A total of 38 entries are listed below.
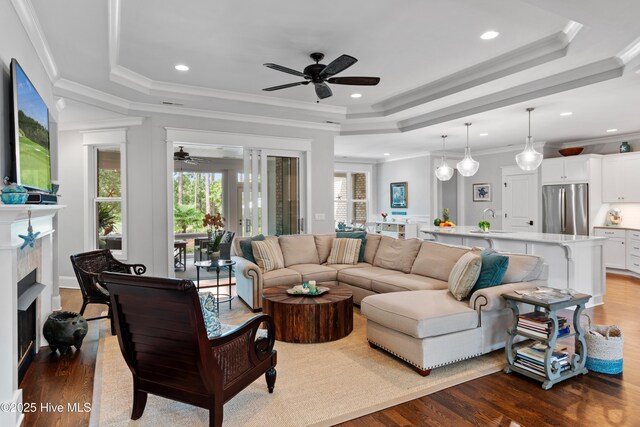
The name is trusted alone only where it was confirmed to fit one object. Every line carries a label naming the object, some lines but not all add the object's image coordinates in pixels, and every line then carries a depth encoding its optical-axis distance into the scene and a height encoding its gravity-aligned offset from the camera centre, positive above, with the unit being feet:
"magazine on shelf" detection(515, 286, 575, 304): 8.91 -2.04
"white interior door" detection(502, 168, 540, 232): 26.73 +0.85
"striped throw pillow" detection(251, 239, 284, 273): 15.58 -1.76
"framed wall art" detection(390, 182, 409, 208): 32.76 +1.62
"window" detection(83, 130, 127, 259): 19.62 +1.10
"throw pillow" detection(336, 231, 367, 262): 17.71 -1.10
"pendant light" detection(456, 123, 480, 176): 19.74 +2.43
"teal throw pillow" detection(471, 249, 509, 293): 10.46 -1.65
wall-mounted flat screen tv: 8.17 +2.00
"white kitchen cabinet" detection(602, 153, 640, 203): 22.53 +2.05
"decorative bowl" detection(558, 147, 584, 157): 24.41 +3.98
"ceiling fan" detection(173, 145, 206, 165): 25.37 +4.00
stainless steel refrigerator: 23.90 +0.19
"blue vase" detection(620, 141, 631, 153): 23.00 +3.93
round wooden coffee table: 11.35 -3.17
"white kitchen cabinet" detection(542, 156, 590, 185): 23.81 +2.76
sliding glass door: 19.92 +1.15
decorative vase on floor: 10.61 -3.32
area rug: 7.53 -4.02
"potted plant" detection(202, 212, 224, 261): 19.28 -1.35
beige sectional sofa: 9.35 -2.49
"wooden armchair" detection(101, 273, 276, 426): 6.35 -2.41
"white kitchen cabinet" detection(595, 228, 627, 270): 22.56 -2.24
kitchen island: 14.99 -1.82
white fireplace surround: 6.75 -1.69
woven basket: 9.29 -3.52
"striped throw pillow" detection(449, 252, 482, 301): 10.47 -1.80
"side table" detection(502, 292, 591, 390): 8.69 -3.06
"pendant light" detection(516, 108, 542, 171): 16.67 +2.39
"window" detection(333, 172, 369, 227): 34.78 +1.41
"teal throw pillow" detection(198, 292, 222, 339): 7.66 -2.14
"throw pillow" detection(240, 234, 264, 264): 16.12 -1.55
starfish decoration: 7.45 -0.45
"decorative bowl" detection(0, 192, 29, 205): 7.04 +0.32
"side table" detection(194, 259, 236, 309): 15.35 -2.06
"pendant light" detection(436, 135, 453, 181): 22.36 +2.41
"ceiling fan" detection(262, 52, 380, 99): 11.18 +4.30
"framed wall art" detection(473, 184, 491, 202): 30.05 +1.60
